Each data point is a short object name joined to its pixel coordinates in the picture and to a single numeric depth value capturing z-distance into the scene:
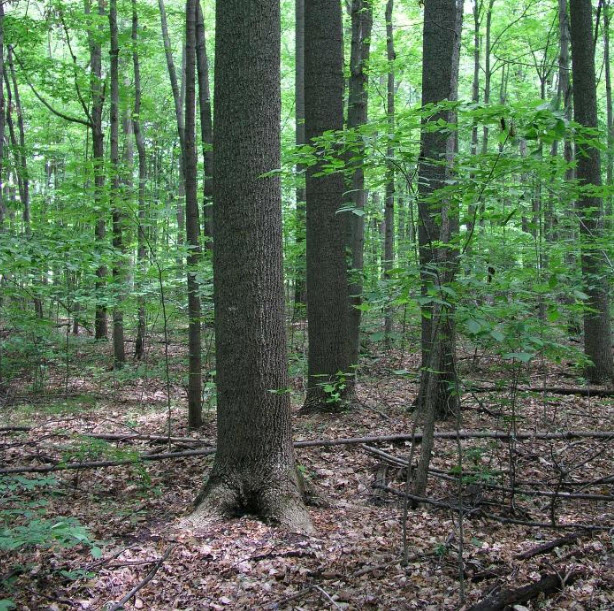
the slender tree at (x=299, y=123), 10.73
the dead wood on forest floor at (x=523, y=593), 3.05
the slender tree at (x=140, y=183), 7.33
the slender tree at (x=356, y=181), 8.20
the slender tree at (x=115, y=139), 11.16
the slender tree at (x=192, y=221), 7.24
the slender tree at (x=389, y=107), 12.27
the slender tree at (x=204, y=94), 7.80
